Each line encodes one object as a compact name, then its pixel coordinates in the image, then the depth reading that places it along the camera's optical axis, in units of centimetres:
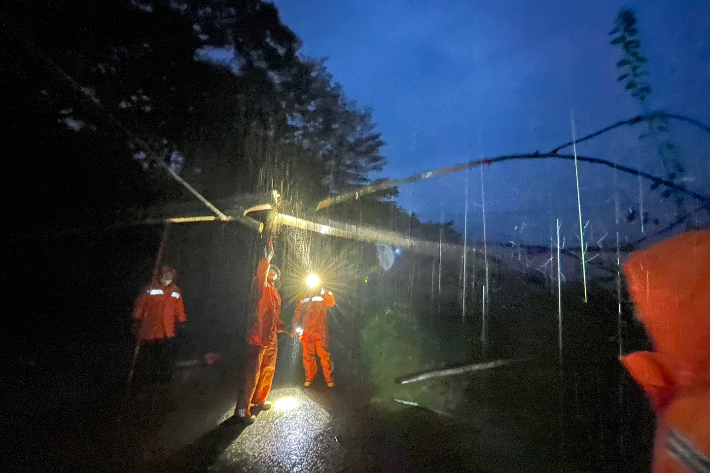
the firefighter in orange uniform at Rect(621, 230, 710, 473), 151
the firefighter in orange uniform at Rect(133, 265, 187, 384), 636
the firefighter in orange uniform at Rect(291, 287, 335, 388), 634
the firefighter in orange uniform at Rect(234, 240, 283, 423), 475
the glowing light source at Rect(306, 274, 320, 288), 713
